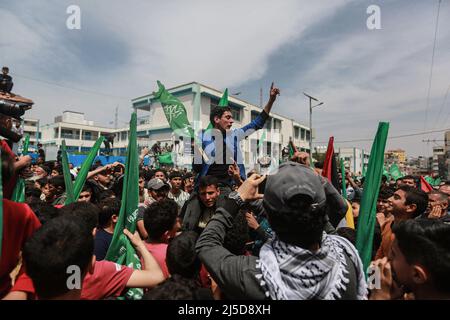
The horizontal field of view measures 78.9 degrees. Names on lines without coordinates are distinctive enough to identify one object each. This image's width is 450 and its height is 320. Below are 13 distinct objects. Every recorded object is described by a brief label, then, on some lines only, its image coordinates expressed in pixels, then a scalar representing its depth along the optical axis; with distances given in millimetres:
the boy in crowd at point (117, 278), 1485
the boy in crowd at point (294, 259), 1057
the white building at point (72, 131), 42500
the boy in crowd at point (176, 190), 5133
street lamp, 21662
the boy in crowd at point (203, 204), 2713
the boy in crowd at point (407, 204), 2684
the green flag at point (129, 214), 2273
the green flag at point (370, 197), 1844
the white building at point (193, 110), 27812
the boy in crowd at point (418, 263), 1127
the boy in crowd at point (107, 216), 2532
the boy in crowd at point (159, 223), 2104
